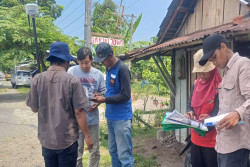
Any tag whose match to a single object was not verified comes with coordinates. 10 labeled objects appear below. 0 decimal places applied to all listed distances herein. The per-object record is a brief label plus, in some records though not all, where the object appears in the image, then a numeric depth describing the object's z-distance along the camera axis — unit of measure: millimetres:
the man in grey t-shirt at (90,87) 3340
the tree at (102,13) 24006
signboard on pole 7224
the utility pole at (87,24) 6986
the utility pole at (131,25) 14019
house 4051
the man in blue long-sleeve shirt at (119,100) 2824
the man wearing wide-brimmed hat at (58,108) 2307
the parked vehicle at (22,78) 21828
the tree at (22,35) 12258
